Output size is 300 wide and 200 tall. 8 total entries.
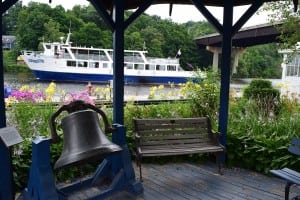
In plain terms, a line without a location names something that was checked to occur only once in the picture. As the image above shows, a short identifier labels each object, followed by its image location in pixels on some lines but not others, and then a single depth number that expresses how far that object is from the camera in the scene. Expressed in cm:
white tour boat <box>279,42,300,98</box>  1614
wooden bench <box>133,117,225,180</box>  364
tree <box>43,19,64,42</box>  3104
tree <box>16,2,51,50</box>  3334
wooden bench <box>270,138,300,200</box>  257
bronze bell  221
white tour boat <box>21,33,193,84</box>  2761
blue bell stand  242
